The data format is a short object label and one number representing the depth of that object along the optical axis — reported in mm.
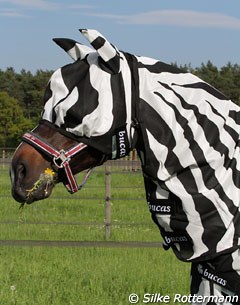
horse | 3502
